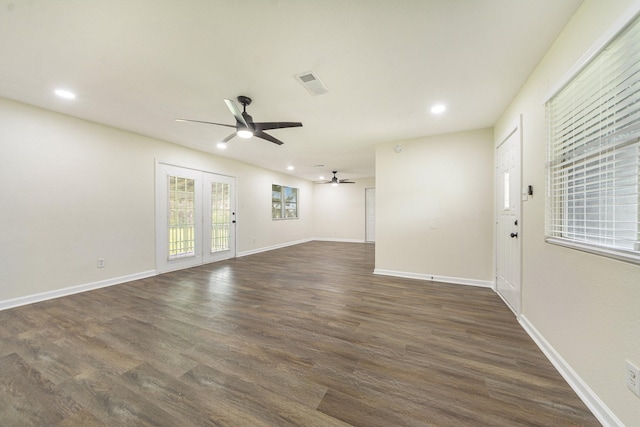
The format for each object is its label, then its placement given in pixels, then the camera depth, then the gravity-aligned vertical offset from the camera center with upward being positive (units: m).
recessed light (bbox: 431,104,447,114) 2.99 +1.38
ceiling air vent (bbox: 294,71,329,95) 2.32 +1.38
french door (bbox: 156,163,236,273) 4.61 -0.10
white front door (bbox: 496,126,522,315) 2.66 -0.10
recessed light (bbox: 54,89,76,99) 2.71 +1.42
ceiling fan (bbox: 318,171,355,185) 7.71 +1.08
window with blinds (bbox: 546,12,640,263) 1.23 +0.38
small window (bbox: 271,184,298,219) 7.92 +0.39
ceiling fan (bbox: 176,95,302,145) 2.72 +1.07
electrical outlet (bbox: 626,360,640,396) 1.13 -0.82
